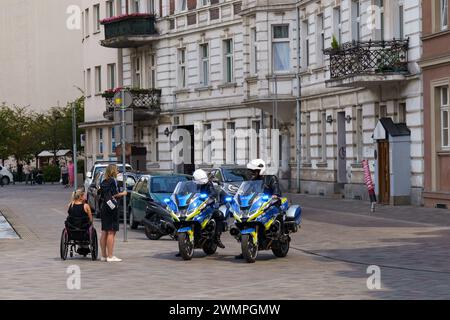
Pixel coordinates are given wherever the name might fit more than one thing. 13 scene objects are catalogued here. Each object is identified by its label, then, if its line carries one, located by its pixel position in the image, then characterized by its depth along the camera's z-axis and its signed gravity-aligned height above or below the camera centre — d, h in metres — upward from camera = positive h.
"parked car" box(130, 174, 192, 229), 30.61 -1.23
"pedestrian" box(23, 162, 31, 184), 90.81 -2.24
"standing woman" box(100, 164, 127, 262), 21.53 -1.38
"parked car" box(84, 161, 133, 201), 40.41 -0.94
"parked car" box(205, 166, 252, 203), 34.84 -1.04
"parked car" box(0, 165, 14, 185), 88.56 -2.28
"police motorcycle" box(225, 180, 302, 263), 20.52 -1.30
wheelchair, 21.70 -1.60
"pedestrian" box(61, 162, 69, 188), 75.75 -2.02
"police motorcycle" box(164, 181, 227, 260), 21.34 -1.28
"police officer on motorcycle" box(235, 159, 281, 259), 21.03 -0.66
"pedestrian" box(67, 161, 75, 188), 70.31 -1.77
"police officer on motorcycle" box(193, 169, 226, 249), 21.89 -0.88
